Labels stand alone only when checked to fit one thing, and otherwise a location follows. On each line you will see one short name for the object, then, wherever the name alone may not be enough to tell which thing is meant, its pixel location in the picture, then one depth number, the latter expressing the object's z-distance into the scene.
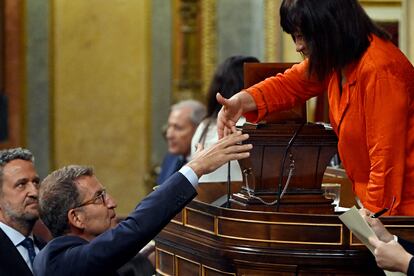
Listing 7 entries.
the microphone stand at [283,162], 8.23
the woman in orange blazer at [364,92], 7.77
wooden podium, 7.48
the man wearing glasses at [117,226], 7.57
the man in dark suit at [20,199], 10.29
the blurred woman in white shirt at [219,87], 11.24
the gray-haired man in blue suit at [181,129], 14.58
